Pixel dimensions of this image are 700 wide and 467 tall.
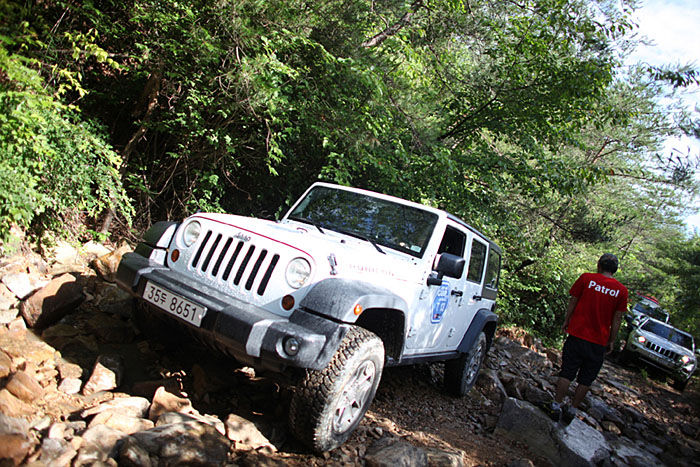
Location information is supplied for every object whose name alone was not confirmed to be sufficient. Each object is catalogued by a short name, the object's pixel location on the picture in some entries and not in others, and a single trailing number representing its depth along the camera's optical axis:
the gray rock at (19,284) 4.11
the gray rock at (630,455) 4.46
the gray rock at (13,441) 2.04
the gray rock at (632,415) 6.65
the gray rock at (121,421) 2.53
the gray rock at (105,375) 3.08
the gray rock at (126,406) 2.66
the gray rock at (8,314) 3.67
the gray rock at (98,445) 2.22
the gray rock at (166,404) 2.84
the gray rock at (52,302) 3.82
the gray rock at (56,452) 2.15
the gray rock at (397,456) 2.86
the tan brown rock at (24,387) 2.65
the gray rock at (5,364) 2.85
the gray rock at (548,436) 4.07
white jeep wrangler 2.63
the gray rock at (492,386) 5.43
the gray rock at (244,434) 2.80
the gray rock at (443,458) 3.07
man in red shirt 4.75
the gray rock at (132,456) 2.26
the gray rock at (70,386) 3.00
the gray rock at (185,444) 2.39
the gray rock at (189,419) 2.70
